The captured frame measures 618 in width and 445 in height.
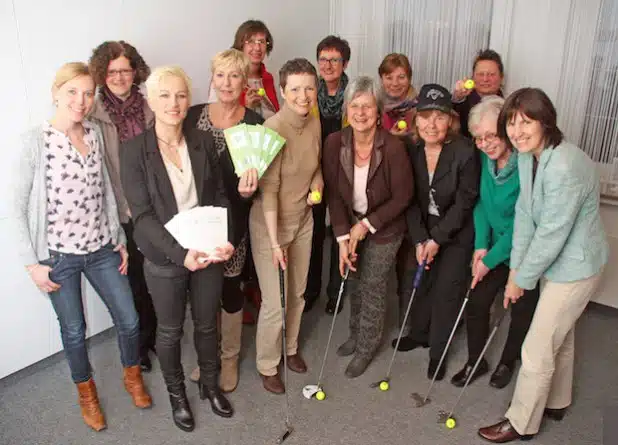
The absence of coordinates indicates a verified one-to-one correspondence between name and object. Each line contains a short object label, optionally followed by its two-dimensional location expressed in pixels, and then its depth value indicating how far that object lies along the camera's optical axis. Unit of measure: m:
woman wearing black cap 2.52
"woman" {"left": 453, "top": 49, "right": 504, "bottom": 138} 3.09
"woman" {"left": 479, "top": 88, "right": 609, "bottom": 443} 1.97
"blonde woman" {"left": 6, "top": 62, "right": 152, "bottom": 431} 2.10
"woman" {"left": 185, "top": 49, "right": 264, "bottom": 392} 2.34
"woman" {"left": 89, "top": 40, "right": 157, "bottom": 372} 2.39
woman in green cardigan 2.38
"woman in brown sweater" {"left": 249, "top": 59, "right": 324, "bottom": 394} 2.36
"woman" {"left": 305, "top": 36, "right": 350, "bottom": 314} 3.16
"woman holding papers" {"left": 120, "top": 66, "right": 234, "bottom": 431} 2.06
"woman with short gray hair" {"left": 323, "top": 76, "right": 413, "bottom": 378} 2.47
